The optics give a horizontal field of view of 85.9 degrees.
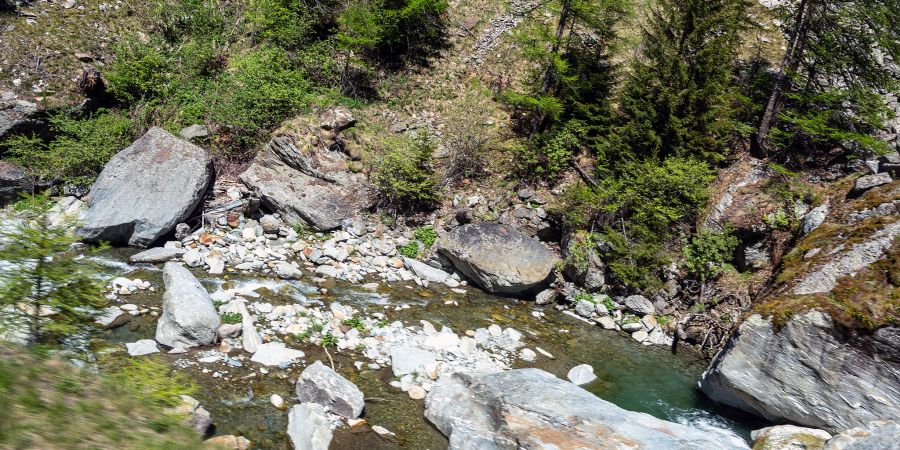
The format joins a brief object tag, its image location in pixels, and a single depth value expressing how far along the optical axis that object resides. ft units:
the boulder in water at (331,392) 25.80
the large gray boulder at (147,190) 40.65
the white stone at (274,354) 29.01
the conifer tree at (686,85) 46.09
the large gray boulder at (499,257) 43.24
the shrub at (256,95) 53.93
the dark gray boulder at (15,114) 46.09
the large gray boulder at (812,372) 25.04
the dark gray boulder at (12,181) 44.14
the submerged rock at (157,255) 38.45
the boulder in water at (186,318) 28.68
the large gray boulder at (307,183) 48.03
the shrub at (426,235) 49.02
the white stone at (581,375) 33.30
